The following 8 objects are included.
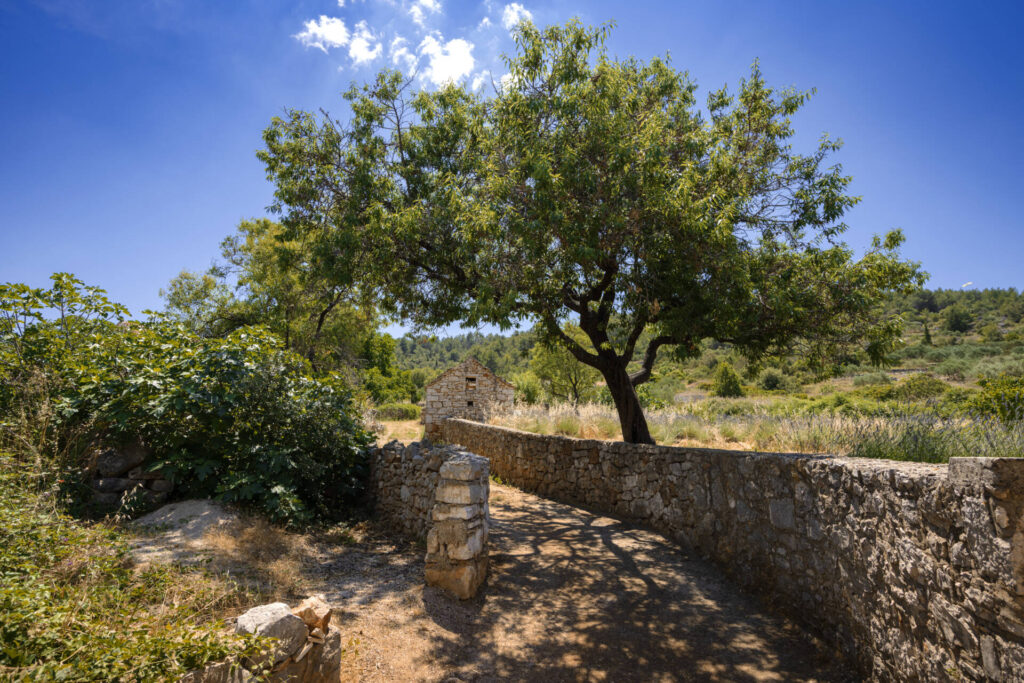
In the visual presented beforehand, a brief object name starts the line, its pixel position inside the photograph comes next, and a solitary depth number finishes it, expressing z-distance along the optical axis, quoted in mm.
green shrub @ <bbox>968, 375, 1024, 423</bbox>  7332
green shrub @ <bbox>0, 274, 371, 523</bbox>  5289
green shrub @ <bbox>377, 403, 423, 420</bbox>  27219
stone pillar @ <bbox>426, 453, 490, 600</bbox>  4625
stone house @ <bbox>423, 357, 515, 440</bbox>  18969
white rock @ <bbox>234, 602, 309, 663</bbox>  2580
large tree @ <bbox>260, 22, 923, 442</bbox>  6594
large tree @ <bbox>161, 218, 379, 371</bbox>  16172
